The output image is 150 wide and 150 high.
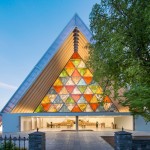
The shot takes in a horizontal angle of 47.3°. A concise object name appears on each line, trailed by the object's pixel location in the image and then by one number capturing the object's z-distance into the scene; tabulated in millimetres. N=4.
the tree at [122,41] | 5965
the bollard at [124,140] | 6592
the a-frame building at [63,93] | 14533
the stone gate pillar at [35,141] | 6466
